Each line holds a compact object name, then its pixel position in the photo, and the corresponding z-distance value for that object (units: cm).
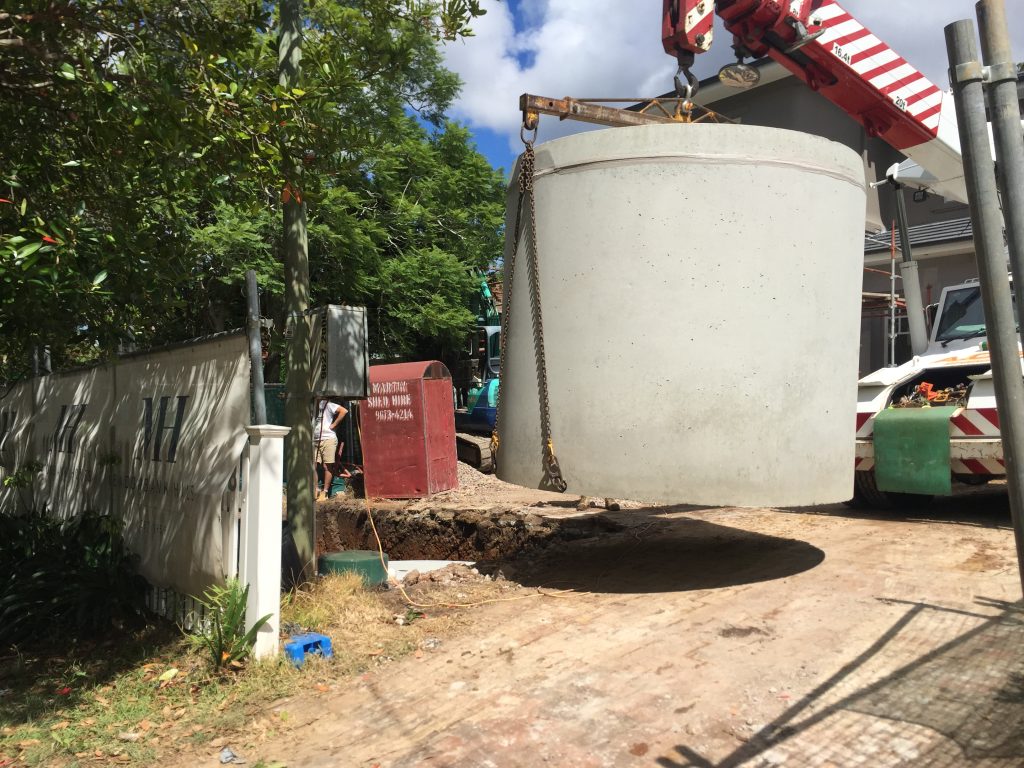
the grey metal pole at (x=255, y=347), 513
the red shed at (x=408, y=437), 1223
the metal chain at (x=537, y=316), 594
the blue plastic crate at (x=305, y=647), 476
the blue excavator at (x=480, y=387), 1522
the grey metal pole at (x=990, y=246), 227
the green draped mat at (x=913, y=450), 811
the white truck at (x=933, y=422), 795
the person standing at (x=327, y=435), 1141
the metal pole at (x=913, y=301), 980
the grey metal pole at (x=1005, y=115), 221
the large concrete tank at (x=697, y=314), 557
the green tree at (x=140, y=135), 463
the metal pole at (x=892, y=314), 1117
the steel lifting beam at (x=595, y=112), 621
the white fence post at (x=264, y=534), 476
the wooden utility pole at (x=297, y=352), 591
